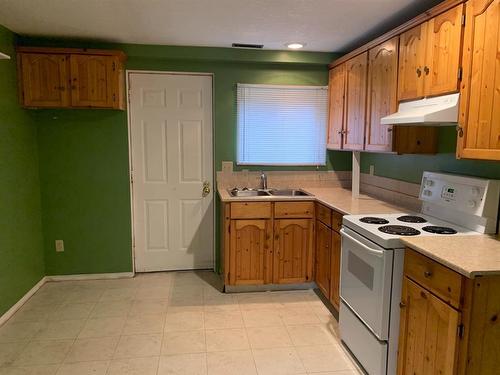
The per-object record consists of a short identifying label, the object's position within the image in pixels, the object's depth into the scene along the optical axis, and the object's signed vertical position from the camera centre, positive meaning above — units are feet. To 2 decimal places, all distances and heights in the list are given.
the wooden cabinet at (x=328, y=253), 10.06 -2.97
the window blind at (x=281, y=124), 13.23 +0.76
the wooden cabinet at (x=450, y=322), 5.22 -2.51
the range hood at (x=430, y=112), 7.09 +0.68
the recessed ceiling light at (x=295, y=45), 11.91 +3.14
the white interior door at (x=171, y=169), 12.92 -0.83
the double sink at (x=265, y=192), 12.89 -1.58
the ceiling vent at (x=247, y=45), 11.96 +3.13
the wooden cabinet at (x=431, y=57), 7.07 +1.82
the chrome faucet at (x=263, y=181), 13.23 -1.23
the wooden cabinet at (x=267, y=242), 11.47 -2.91
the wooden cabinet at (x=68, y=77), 11.14 +1.95
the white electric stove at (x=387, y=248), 6.88 -1.91
